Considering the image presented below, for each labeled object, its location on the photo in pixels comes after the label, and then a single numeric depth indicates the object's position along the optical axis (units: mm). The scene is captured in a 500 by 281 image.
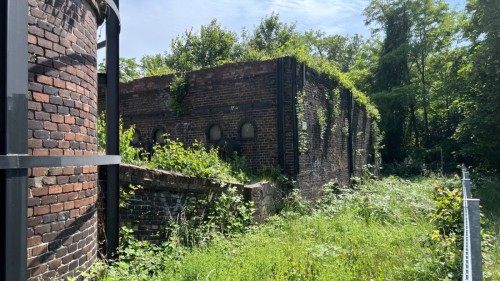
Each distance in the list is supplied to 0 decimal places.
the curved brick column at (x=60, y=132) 3244
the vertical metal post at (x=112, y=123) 4793
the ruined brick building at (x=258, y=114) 10016
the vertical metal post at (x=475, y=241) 2064
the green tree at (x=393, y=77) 28844
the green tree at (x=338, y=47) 42438
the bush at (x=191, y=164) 6793
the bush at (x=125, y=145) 6084
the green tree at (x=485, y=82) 15812
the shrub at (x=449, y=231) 4590
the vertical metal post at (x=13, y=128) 2836
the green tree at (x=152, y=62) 34562
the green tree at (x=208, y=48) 29484
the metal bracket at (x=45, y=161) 2816
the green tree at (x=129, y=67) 37969
